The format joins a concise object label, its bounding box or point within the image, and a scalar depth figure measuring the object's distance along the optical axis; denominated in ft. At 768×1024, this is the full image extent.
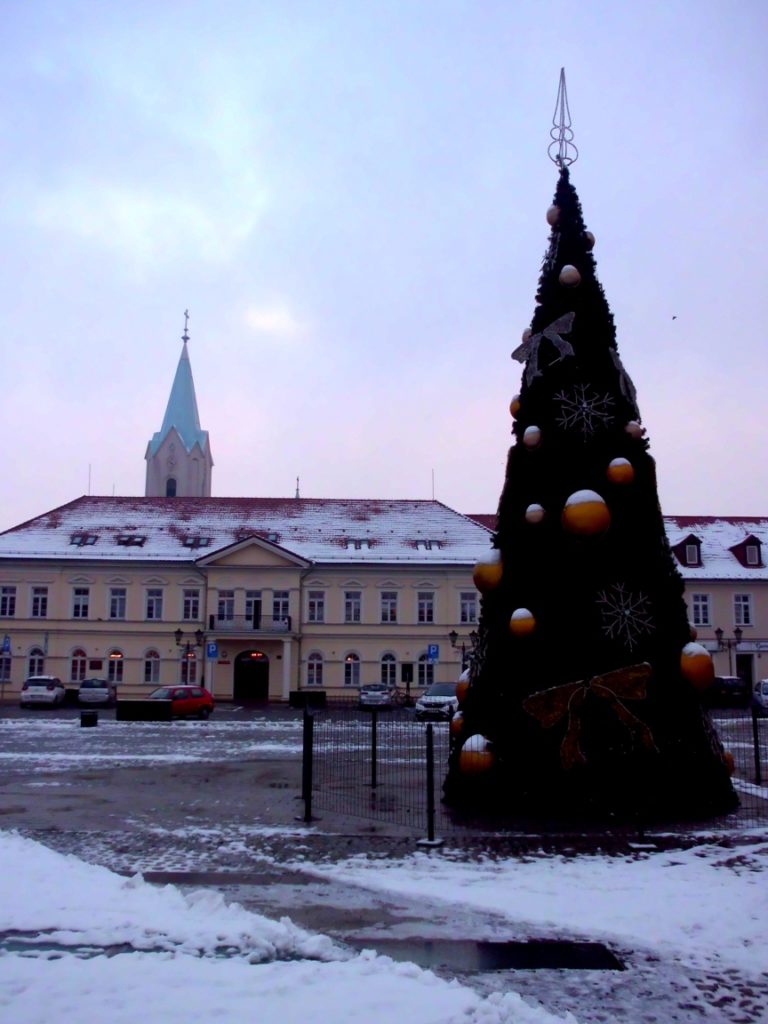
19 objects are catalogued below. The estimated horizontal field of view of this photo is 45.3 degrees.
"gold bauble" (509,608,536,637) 39.47
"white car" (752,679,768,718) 117.62
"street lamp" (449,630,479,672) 145.25
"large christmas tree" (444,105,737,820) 38.09
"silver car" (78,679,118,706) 130.82
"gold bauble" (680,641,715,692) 38.29
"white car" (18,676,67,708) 128.47
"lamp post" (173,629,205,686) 149.18
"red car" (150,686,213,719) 106.52
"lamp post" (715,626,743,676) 152.46
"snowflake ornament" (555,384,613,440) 41.83
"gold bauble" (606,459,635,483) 40.34
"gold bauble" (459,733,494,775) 39.22
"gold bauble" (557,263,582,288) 43.32
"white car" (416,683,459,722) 102.25
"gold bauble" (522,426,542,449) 42.01
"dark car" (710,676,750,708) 124.47
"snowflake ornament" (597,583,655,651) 39.04
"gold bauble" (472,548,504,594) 41.88
